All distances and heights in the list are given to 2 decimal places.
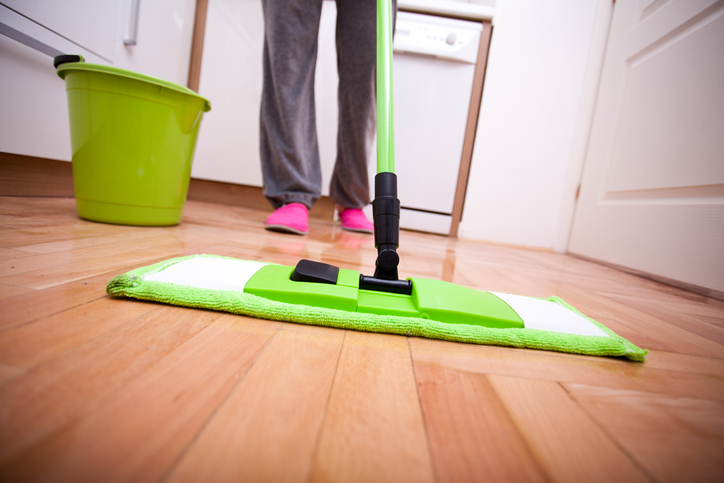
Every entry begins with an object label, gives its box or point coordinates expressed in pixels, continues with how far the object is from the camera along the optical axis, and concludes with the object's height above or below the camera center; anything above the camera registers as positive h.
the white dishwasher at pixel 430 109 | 1.52 +0.45
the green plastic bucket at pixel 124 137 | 0.71 +0.07
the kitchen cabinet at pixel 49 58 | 0.84 +0.29
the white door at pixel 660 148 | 0.96 +0.31
